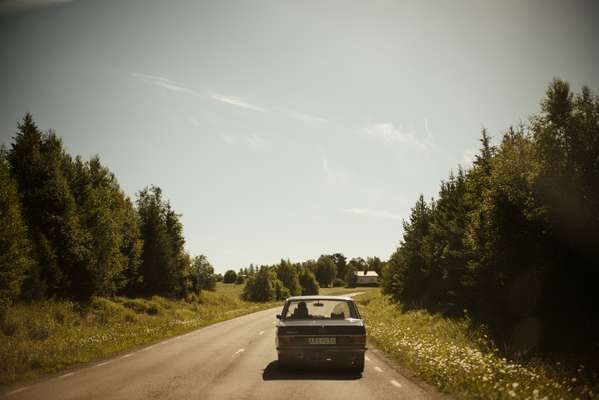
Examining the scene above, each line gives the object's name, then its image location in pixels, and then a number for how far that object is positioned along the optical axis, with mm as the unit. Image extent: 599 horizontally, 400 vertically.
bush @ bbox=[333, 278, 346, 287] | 146000
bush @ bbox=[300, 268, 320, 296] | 102250
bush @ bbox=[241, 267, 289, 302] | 74125
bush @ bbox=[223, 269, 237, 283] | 140250
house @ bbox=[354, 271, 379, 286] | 148750
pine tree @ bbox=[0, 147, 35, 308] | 18281
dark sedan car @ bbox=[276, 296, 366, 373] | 9023
